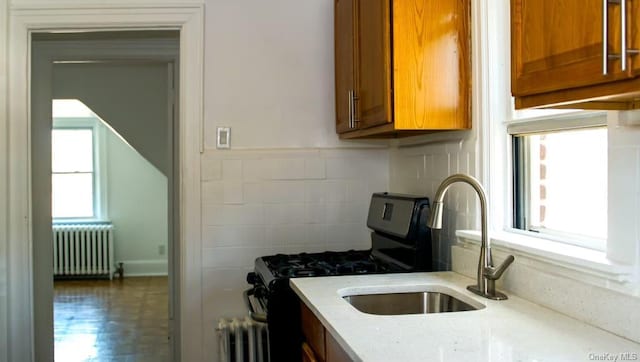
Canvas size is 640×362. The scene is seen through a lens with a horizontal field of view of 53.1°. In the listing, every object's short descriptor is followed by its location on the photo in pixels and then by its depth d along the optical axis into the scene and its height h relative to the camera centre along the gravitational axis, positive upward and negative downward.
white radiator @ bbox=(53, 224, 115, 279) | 7.66 -0.83
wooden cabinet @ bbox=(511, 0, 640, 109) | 1.06 +0.23
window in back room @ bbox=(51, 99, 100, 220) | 7.95 +0.18
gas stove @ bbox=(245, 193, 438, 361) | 2.26 -0.34
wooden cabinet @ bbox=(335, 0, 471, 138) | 2.20 +0.39
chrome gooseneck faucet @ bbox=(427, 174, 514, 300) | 1.83 -0.22
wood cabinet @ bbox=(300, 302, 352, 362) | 1.67 -0.47
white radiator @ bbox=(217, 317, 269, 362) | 2.81 -0.71
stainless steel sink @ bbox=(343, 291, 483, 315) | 2.05 -0.40
